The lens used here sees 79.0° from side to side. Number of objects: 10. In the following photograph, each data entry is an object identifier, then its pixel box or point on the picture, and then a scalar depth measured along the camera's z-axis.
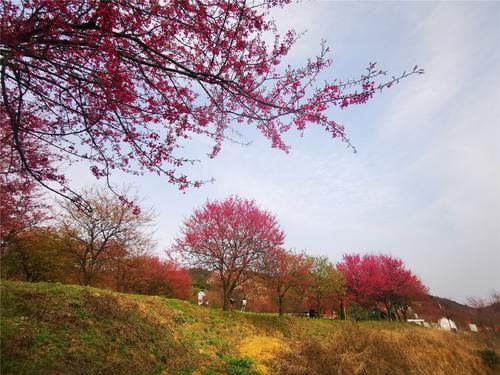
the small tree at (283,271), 19.44
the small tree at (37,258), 14.57
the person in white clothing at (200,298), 20.41
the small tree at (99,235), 16.36
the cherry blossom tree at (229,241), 17.42
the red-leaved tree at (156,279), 20.36
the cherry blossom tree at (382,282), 29.41
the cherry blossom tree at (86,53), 3.27
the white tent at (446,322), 23.38
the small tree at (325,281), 25.89
